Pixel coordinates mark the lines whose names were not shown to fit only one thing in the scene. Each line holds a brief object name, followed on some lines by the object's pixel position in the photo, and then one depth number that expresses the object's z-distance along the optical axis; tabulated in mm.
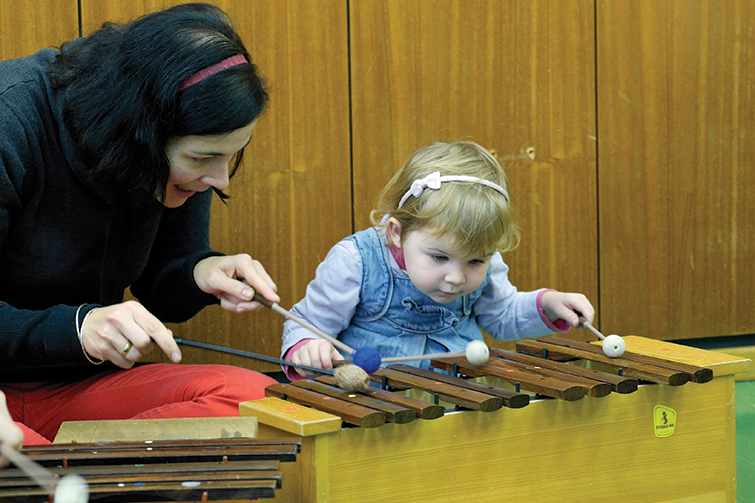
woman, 2783
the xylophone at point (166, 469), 2516
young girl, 3004
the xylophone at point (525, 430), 2688
